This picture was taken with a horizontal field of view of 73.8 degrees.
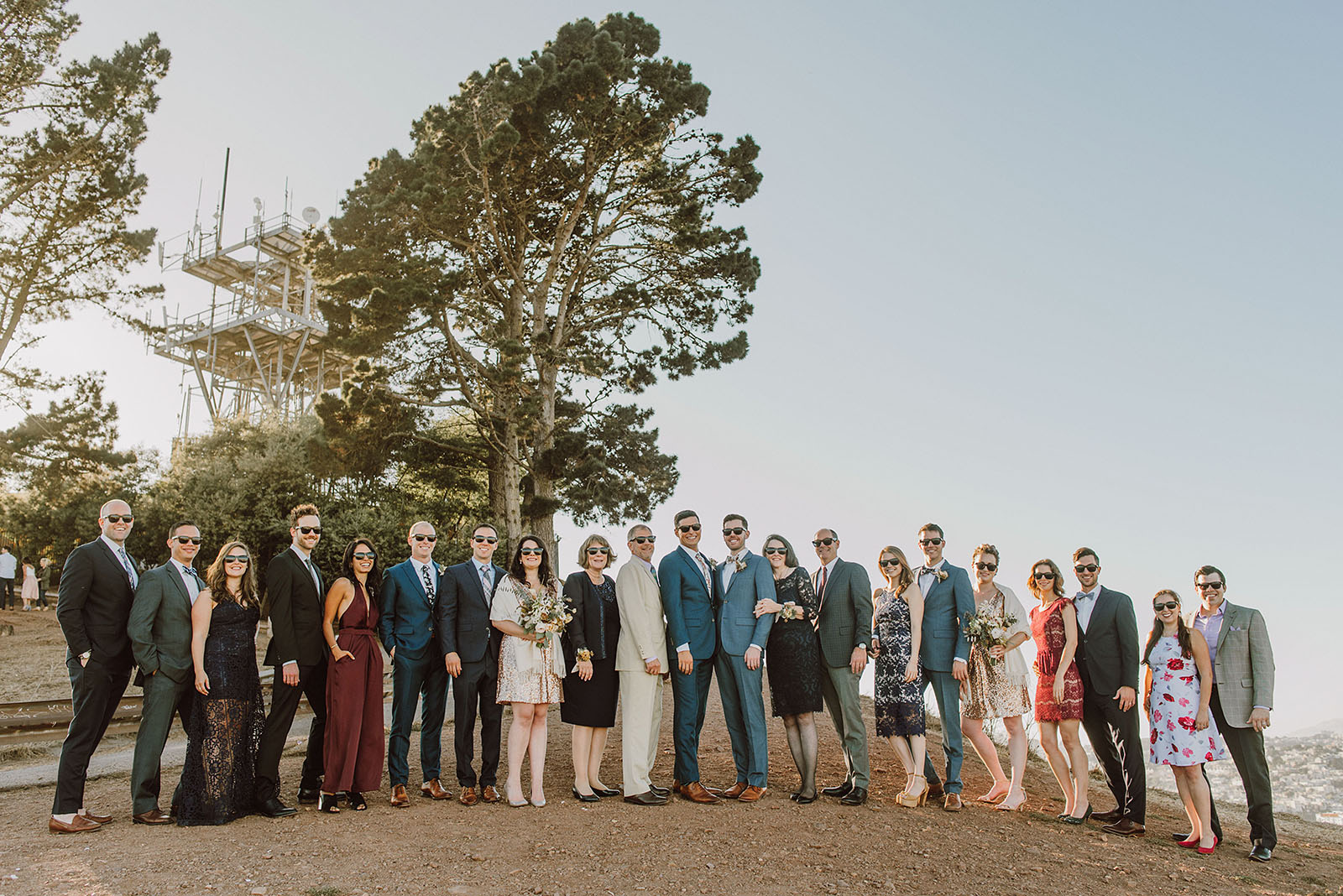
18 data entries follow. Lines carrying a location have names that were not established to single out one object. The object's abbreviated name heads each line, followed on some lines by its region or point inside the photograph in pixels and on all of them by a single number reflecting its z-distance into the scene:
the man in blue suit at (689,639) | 7.85
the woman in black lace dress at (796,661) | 7.78
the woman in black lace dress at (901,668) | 7.81
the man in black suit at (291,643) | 7.31
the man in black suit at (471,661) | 7.75
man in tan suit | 7.64
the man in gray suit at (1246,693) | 7.35
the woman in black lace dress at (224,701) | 6.96
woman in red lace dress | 7.75
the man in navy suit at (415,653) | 7.85
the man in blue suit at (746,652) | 7.82
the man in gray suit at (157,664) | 7.03
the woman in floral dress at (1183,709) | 7.31
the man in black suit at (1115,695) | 7.62
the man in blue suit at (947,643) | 7.91
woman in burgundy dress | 7.36
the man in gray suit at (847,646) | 7.87
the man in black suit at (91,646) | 6.82
